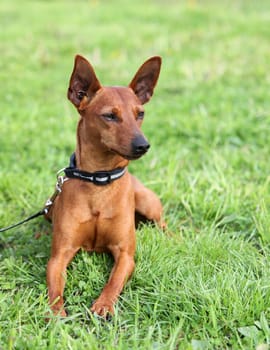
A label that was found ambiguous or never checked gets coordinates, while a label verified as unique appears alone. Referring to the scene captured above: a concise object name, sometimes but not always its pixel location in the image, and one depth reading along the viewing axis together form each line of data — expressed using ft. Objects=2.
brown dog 9.24
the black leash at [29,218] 11.34
